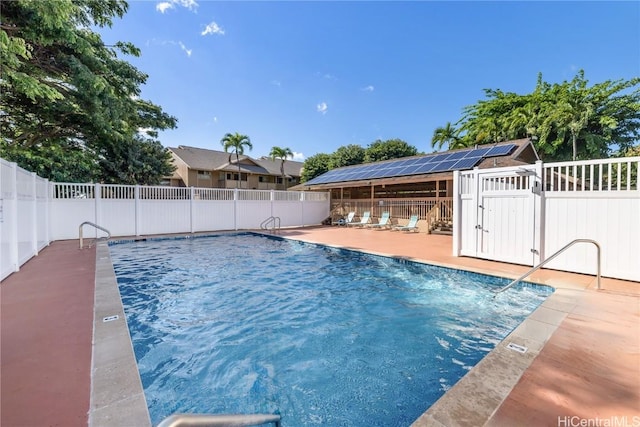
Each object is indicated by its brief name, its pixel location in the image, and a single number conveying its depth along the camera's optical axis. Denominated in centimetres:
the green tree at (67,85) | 697
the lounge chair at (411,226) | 1477
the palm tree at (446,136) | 2886
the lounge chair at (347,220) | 1806
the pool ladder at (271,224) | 1655
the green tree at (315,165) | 3609
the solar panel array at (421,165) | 1384
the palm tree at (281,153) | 3344
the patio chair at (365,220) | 1719
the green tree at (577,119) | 1831
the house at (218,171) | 3122
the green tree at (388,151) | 3544
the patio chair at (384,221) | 1611
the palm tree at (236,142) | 2977
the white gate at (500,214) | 664
